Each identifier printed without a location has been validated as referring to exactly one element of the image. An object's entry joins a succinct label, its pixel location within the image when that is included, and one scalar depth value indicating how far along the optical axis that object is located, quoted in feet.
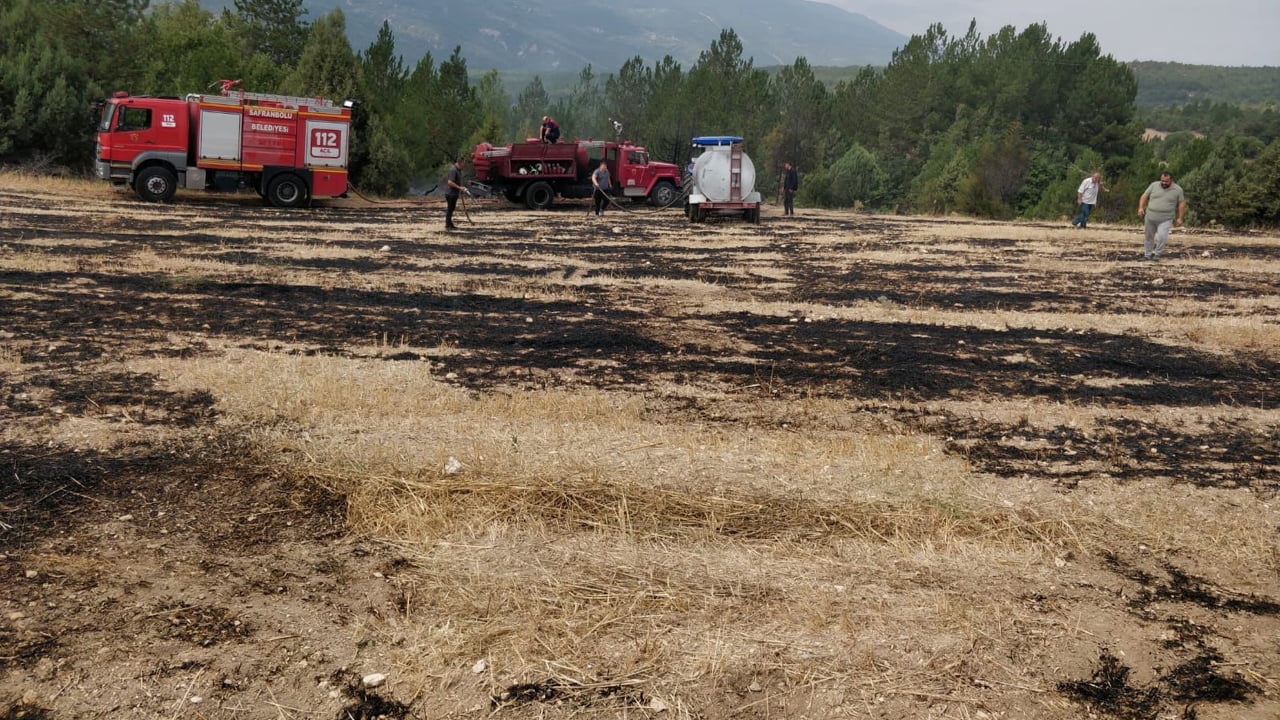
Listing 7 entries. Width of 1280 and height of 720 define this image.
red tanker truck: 105.29
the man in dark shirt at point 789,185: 103.91
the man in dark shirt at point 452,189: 70.28
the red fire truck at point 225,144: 83.46
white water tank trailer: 88.48
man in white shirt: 86.02
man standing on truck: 107.34
